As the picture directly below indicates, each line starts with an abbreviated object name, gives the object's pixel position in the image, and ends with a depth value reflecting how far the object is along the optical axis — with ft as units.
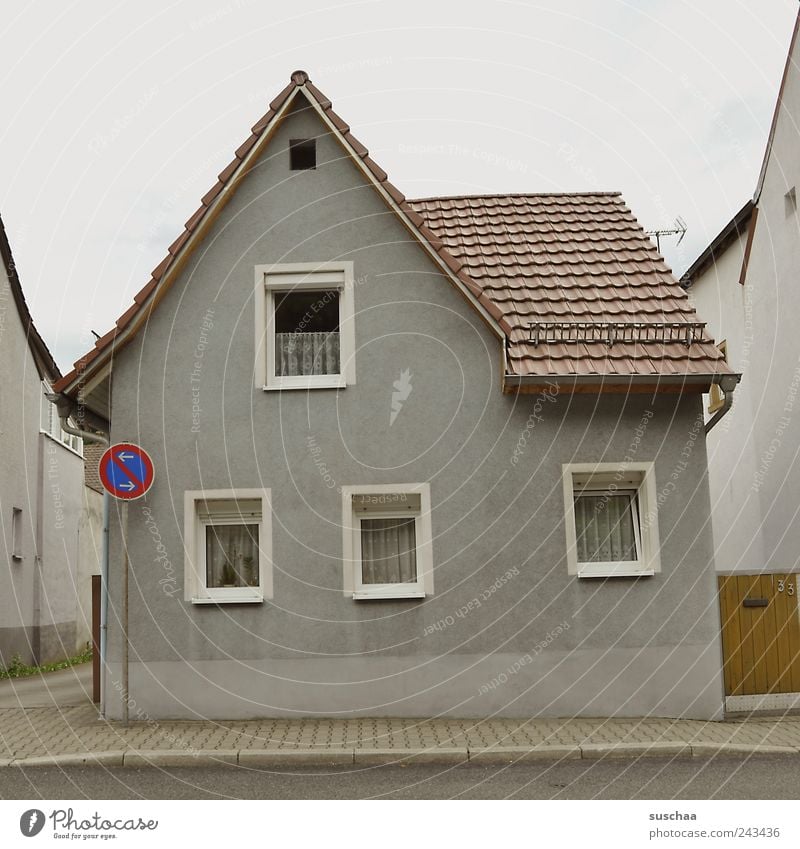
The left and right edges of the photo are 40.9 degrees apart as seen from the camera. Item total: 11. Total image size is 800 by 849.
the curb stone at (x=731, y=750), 33.42
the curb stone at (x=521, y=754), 32.63
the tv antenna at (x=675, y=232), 70.49
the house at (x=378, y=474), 40.27
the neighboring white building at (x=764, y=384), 56.13
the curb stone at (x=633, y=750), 33.17
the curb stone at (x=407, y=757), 32.32
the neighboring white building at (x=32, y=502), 67.31
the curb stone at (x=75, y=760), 32.22
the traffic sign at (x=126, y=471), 38.37
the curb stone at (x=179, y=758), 32.37
